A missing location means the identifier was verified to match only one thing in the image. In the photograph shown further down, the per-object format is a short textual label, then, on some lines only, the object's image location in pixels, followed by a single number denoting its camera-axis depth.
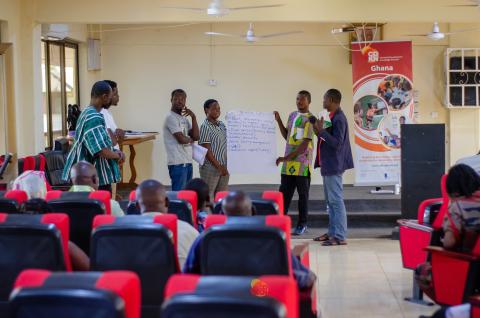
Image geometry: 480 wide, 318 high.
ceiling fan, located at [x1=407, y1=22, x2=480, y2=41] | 10.16
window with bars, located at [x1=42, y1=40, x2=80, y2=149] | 10.35
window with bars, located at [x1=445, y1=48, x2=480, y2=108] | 11.43
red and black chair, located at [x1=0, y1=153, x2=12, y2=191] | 7.35
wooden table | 10.93
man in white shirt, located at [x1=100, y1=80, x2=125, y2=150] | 6.65
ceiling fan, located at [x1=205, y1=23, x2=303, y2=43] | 10.40
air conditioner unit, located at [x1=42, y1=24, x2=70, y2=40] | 9.68
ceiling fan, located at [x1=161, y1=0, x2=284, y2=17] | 7.79
